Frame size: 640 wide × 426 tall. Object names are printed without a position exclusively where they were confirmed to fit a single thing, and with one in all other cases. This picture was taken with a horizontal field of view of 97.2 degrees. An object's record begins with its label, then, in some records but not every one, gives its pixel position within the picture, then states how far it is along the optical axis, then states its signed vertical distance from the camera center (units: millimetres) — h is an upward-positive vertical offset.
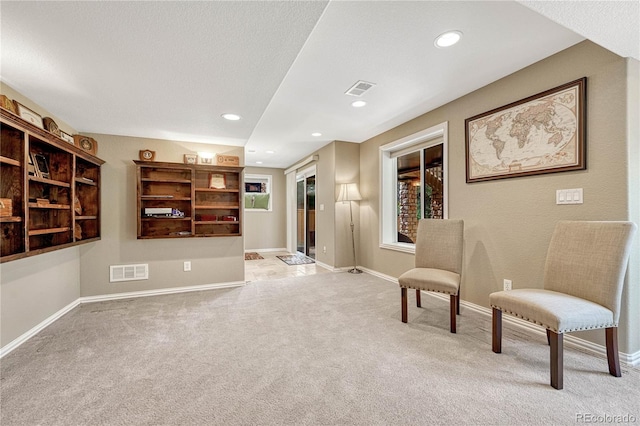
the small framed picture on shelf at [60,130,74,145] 2879 +826
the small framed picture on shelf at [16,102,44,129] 2258 +852
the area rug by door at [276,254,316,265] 5930 -1050
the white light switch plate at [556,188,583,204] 2180 +104
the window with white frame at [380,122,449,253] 3688 +389
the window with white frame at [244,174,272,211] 7508 +549
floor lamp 4769 +302
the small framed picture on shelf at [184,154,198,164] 3865 +752
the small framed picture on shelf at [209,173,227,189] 4004 +459
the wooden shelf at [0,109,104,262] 1996 +222
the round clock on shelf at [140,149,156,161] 3658 +766
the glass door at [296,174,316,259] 6443 -72
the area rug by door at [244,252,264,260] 6454 -1036
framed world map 2193 +654
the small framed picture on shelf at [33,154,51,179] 2465 +450
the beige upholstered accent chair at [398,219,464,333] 2494 -531
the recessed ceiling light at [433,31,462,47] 1982 +1243
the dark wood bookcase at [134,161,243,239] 3633 +181
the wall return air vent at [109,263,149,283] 3554 -748
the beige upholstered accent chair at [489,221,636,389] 1678 -571
